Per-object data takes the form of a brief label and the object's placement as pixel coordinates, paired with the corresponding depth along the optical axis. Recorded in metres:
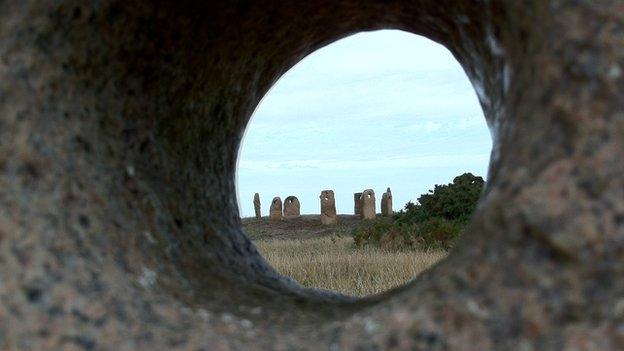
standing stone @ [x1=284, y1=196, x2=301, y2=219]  19.69
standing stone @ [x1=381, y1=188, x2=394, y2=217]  20.84
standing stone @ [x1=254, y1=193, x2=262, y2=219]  20.91
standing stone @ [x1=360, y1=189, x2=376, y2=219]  19.39
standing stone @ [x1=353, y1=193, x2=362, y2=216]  19.91
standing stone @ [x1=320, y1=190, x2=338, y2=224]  18.66
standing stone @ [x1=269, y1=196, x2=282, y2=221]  19.36
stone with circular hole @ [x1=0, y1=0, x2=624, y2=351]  1.14
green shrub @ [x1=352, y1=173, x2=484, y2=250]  9.97
